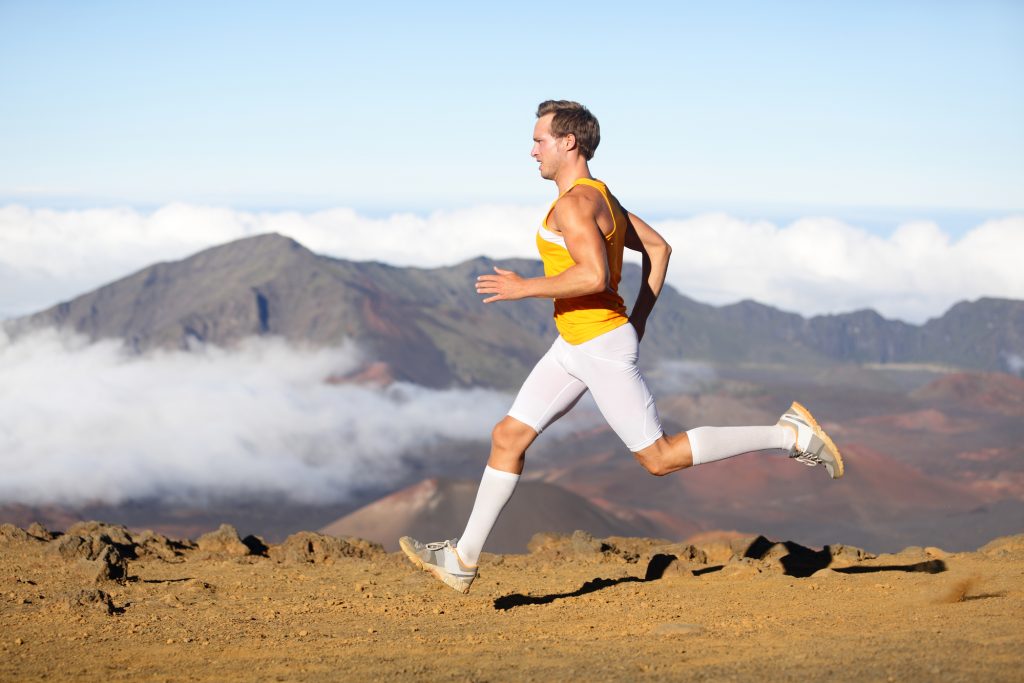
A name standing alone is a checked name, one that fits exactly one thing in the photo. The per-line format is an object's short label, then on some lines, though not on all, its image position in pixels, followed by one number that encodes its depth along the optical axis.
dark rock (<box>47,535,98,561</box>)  10.89
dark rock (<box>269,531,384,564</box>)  12.37
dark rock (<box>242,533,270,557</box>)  12.86
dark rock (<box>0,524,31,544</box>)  11.60
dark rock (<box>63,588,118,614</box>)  8.47
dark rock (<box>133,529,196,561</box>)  11.95
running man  6.82
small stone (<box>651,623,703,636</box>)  7.42
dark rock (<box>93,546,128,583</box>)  10.01
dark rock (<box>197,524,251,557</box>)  12.62
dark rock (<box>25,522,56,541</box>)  12.10
